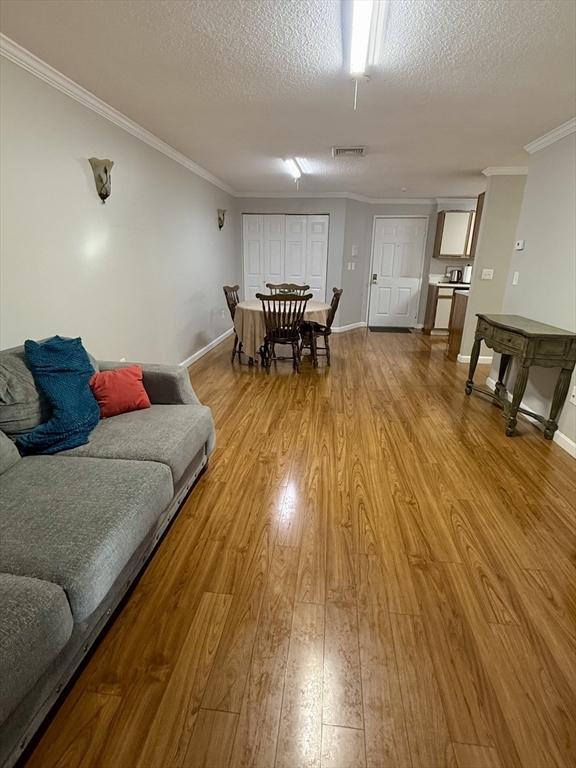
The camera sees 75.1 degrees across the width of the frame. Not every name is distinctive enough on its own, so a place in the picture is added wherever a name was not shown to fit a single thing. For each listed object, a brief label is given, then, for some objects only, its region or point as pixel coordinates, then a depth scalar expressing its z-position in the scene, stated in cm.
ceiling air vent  367
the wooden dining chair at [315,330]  469
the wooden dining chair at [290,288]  459
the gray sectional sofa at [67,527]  94
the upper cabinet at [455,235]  626
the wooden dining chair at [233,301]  464
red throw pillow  208
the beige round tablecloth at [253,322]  443
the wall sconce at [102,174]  270
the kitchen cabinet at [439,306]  641
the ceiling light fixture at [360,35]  159
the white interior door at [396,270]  678
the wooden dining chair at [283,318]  412
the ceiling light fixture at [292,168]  422
